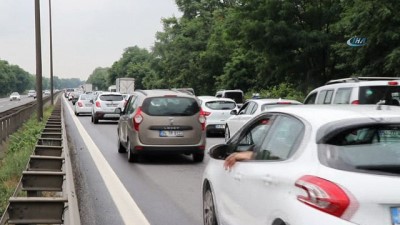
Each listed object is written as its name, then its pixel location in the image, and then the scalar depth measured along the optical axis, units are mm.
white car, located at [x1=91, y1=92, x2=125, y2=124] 27281
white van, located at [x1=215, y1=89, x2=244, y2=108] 32156
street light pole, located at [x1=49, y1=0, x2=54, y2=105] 45256
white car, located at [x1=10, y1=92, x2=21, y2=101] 95375
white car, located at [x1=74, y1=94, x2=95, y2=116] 33875
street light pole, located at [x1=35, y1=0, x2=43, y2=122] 21281
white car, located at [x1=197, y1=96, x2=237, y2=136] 19672
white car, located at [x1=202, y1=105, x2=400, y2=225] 3102
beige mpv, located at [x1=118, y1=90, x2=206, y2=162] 11992
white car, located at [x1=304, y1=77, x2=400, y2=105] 10461
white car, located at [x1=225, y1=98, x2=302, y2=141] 14367
